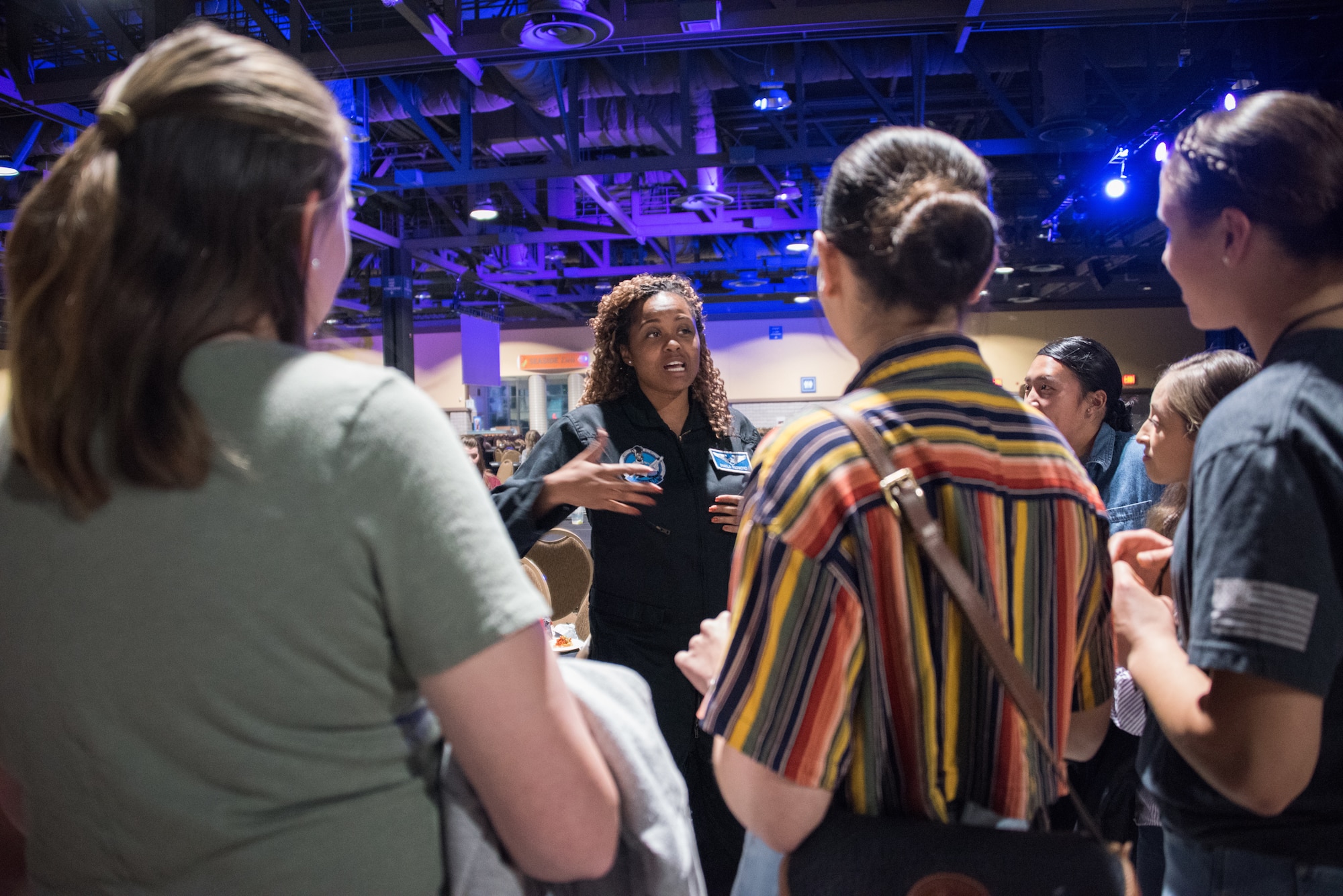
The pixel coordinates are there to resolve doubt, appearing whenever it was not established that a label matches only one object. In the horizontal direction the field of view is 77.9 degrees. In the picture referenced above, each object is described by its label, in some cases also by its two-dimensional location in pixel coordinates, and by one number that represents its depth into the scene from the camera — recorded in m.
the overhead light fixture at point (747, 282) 14.56
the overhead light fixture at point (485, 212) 9.42
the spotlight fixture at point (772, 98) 7.38
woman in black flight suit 2.14
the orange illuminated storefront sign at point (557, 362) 16.72
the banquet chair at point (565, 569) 4.45
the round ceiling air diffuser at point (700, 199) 9.05
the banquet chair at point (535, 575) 3.54
